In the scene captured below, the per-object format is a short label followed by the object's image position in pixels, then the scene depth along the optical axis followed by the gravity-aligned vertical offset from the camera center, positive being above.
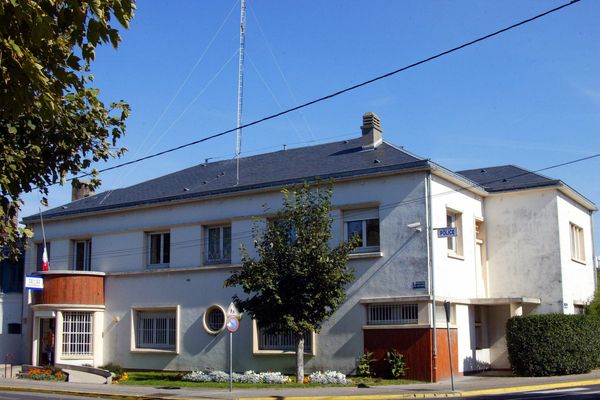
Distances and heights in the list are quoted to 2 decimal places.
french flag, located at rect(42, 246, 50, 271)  32.37 +2.36
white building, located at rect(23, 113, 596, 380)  25.39 +1.99
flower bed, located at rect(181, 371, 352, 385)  23.81 -2.05
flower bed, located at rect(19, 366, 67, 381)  27.45 -2.09
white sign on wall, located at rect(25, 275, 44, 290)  30.34 +1.42
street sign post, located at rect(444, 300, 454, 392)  21.16 +0.07
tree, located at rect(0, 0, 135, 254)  6.74 +2.39
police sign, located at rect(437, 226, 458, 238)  23.78 +2.51
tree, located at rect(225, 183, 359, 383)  23.53 +1.22
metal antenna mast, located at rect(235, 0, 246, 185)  28.76 +7.50
